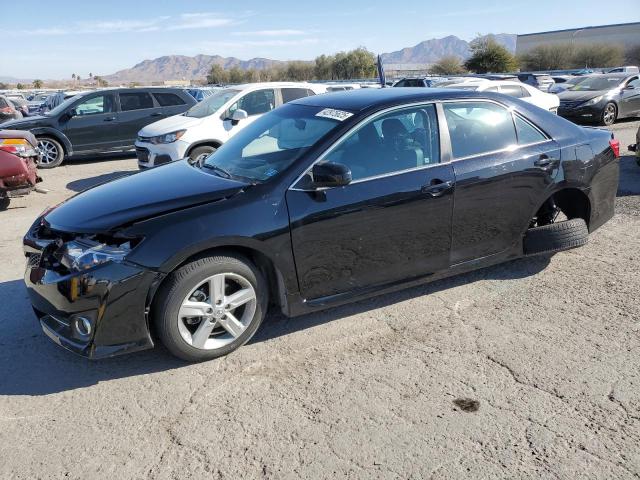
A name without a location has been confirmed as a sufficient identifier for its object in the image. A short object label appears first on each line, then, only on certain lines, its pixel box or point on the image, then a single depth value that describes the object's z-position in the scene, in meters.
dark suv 11.73
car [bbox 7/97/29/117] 18.58
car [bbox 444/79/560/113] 12.49
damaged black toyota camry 3.26
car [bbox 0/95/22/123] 15.05
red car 7.55
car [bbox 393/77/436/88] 19.33
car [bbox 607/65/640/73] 32.96
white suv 9.10
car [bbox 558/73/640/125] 15.47
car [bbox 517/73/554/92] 24.88
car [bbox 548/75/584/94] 17.93
